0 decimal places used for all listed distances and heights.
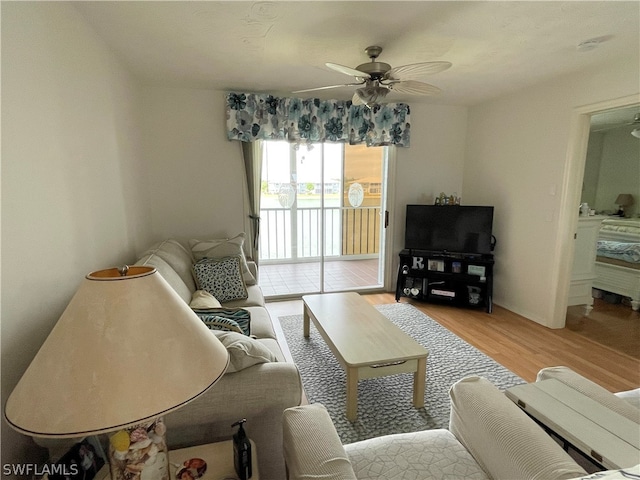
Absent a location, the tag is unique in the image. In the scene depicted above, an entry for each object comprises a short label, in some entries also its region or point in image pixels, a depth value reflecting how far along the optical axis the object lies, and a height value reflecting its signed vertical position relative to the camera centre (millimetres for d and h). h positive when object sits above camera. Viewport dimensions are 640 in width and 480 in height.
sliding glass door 4105 -490
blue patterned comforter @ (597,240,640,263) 3797 -715
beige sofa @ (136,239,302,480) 1254 -855
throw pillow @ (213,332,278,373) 1312 -663
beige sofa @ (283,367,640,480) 968 -820
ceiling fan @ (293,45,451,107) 2018 +739
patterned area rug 1973 -1375
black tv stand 3711 -1017
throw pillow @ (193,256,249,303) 2777 -781
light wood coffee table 1955 -996
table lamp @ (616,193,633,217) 5188 -170
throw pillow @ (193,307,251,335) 1702 -669
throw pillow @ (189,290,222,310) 2191 -780
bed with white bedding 3758 -837
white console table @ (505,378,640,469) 1045 -822
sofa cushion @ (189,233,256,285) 3129 -593
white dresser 3555 -784
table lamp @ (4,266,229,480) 690 -404
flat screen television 3738 -460
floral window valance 3537 +753
